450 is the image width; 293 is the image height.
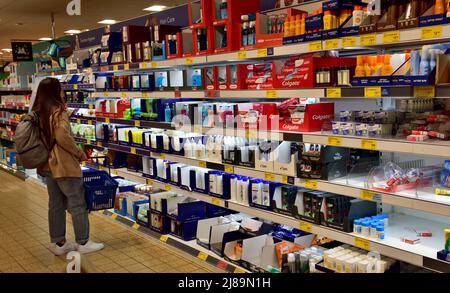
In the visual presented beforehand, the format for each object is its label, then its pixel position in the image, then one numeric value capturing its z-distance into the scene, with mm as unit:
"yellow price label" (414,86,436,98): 2594
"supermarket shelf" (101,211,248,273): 4082
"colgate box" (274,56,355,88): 3338
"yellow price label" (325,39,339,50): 3097
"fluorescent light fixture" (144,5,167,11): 10244
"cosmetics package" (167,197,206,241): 4824
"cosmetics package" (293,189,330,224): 3416
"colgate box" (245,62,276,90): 3762
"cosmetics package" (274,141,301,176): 3596
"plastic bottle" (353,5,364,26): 2982
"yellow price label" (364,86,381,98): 2855
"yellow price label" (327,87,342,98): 3115
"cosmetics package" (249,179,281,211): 3887
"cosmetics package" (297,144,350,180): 3330
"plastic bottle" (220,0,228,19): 4149
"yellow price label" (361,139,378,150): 2908
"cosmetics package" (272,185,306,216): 3676
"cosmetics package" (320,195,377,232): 3230
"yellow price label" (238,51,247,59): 3862
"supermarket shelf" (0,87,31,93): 10081
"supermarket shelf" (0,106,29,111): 9812
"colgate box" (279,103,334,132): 3436
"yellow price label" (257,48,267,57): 3674
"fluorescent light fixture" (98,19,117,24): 11705
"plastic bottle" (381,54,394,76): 2867
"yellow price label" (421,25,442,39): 2527
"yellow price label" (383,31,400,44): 2740
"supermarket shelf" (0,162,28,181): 9328
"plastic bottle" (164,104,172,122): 5062
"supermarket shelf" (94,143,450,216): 2648
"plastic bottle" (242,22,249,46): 3921
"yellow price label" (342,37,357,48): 2979
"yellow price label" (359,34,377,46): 2863
